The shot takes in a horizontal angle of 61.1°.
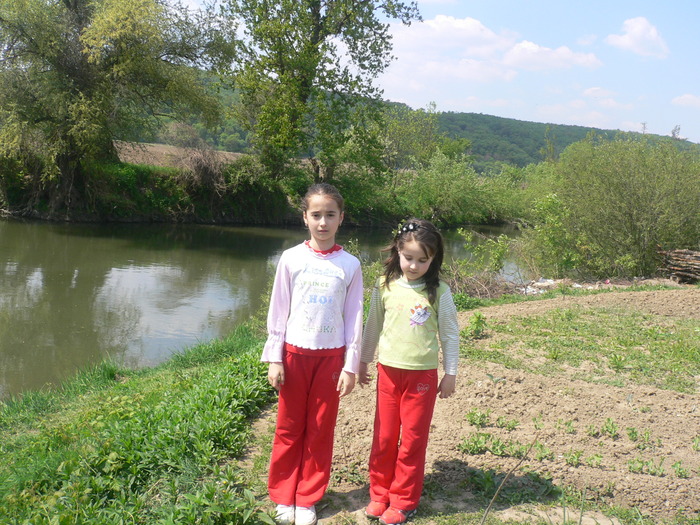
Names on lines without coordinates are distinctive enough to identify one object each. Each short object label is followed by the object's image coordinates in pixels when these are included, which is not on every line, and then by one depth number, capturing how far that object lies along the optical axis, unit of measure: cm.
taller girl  335
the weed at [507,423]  437
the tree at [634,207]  1496
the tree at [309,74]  2225
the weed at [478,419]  446
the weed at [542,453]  400
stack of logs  1362
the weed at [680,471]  375
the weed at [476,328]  697
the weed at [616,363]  595
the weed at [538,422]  438
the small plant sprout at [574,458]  391
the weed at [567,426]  432
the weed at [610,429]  427
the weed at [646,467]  380
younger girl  336
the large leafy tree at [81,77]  2017
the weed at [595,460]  388
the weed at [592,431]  429
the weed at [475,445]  411
